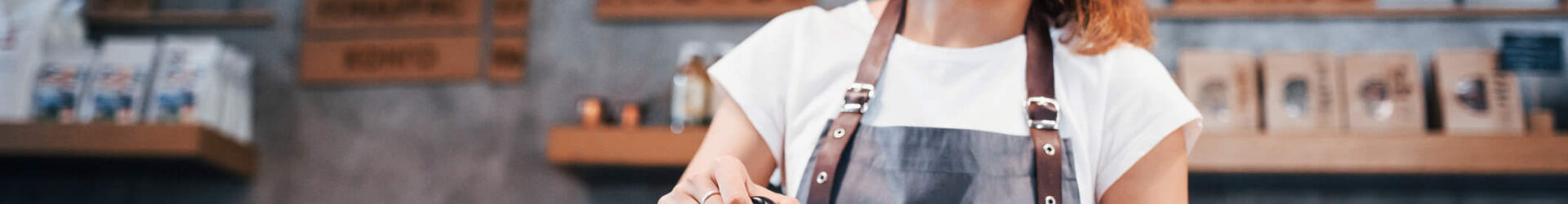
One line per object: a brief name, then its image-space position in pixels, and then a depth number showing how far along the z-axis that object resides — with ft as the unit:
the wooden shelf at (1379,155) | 6.81
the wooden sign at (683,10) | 8.50
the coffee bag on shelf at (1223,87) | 7.30
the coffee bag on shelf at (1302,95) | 7.24
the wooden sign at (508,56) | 8.90
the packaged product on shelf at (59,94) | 7.99
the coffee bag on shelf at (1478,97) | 7.12
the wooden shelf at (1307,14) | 7.98
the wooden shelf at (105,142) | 7.63
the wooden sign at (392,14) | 8.99
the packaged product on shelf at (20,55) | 7.90
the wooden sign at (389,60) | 8.94
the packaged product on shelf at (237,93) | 8.43
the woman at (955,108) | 2.98
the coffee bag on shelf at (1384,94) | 7.14
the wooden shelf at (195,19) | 9.24
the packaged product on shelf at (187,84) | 7.91
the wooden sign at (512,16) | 8.92
